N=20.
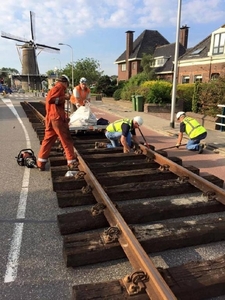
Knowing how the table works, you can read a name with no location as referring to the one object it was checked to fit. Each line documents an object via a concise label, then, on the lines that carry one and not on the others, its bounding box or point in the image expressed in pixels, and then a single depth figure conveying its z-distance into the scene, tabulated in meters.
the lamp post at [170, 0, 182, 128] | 12.38
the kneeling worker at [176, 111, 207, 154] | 8.30
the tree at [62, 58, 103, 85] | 56.47
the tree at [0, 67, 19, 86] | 115.81
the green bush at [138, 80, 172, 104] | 20.05
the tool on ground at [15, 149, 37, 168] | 6.25
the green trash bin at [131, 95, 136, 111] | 21.00
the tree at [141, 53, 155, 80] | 40.94
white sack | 9.04
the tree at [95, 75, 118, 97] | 40.97
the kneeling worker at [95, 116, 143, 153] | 6.54
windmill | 71.64
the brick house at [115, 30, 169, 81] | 45.28
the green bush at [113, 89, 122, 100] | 30.80
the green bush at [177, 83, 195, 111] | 20.75
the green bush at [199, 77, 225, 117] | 13.21
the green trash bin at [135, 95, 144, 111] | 20.44
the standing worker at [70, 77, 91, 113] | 9.54
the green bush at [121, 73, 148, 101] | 25.77
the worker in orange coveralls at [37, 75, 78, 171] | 5.49
